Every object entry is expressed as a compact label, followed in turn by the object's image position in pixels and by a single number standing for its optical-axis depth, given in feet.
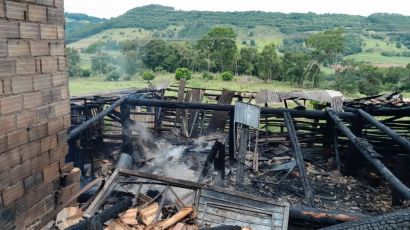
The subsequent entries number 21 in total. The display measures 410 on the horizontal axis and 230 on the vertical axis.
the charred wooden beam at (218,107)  20.88
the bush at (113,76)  158.81
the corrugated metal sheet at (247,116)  23.08
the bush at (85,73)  167.12
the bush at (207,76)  148.41
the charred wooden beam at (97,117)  15.30
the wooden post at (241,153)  20.89
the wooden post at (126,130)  24.16
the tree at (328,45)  145.18
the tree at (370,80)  124.16
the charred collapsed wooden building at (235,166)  11.42
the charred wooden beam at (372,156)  11.49
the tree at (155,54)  166.11
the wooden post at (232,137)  22.71
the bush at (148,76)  139.48
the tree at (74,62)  163.86
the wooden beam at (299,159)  14.82
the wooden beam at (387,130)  15.48
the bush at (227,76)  141.90
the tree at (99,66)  175.95
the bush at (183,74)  134.01
